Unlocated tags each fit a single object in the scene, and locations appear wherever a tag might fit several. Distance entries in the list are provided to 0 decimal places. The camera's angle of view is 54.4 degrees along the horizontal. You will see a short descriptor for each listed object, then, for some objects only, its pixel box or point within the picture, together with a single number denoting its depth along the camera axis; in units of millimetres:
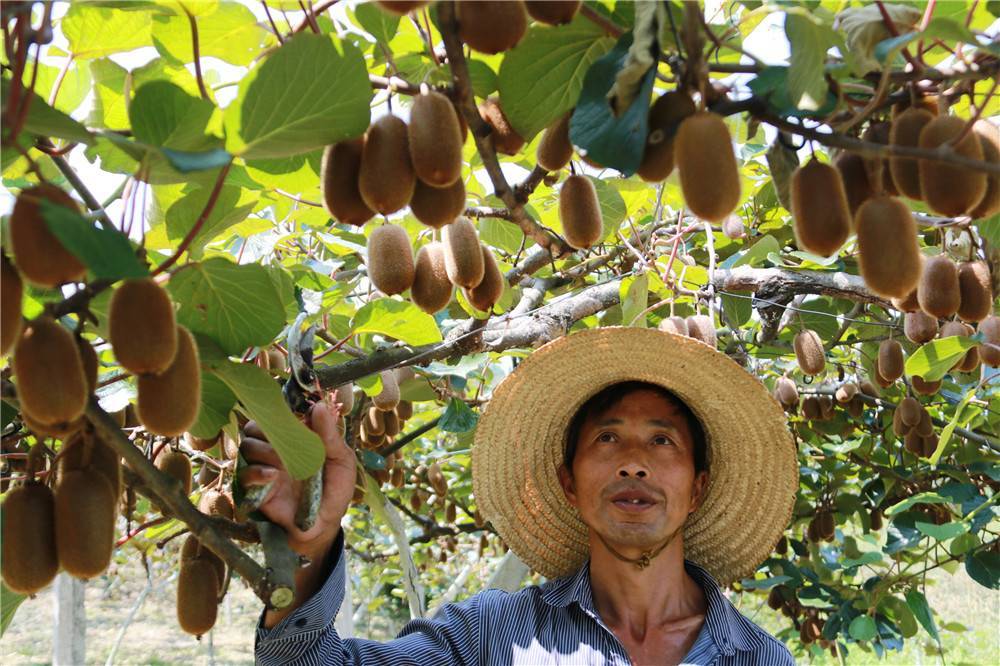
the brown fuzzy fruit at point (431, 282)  1319
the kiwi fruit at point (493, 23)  719
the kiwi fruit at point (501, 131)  954
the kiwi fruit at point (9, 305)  657
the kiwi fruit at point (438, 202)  879
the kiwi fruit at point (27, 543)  779
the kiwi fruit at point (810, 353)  2385
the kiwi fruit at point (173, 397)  744
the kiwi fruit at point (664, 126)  757
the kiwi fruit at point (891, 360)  2297
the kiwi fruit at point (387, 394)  2139
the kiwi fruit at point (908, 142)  769
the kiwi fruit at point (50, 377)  679
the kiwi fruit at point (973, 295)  1408
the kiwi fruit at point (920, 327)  1954
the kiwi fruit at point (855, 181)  832
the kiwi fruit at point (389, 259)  1293
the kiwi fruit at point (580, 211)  1158
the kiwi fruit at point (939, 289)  1286
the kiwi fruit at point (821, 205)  781
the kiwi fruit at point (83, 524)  763
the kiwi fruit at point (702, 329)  1873
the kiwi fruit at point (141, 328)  704
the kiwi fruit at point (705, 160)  716
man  1692
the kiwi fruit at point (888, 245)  782
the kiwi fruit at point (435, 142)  815
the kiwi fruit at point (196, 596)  1007
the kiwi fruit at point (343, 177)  882
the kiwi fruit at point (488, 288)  1348
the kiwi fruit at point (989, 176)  792
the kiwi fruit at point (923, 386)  2250
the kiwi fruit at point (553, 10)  718
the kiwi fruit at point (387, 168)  841
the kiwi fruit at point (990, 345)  1954
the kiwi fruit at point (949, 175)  743
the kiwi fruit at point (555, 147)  957
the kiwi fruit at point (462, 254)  1229
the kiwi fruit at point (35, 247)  639
